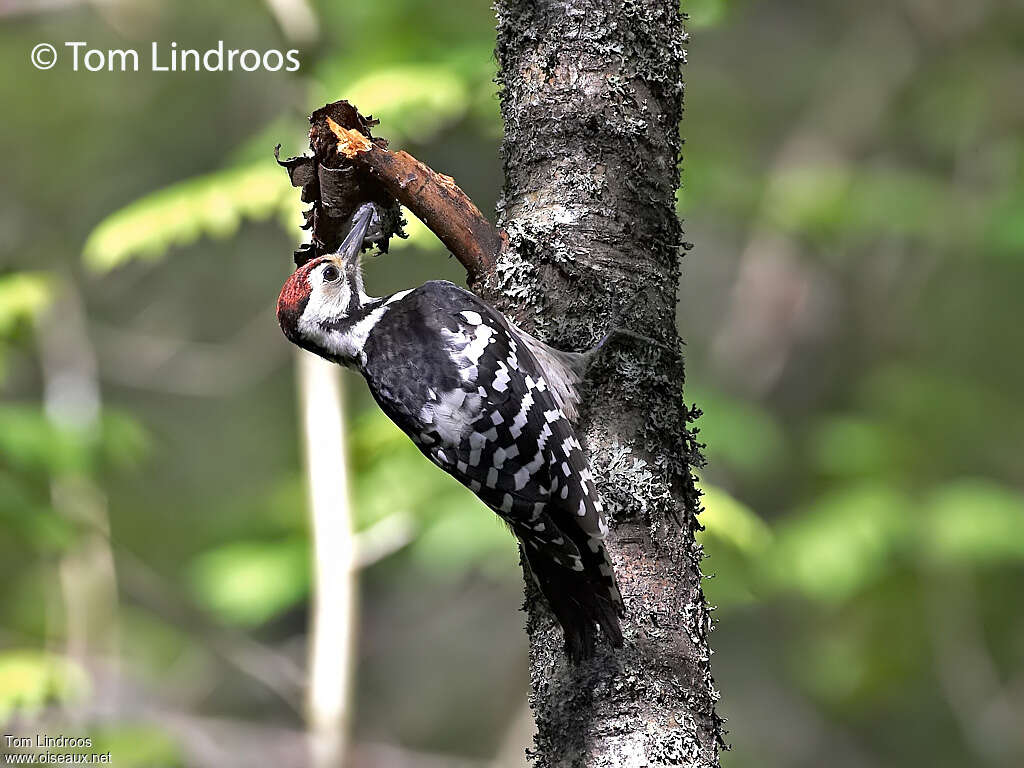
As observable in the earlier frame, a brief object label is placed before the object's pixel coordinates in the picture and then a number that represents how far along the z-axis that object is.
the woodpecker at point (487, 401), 4.14
